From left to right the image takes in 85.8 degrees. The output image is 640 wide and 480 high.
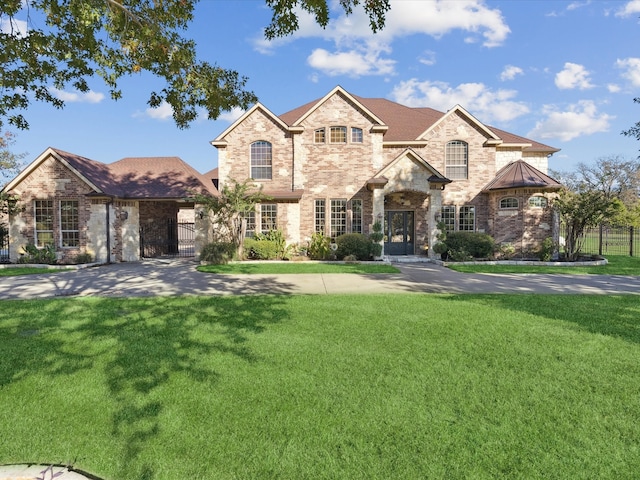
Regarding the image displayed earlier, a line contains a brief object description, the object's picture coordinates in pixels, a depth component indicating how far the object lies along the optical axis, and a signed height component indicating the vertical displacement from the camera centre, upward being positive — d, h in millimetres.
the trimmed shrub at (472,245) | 18188 -688
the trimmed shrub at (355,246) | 18203 -720
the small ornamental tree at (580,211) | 16844 +1021
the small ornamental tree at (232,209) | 17984 +1282
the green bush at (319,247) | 19203 -819
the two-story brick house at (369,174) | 19844 +3484
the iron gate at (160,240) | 21989 -477
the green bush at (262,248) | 18844 -866
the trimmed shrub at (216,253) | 17312 -1010
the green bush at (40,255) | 17375 -1106
